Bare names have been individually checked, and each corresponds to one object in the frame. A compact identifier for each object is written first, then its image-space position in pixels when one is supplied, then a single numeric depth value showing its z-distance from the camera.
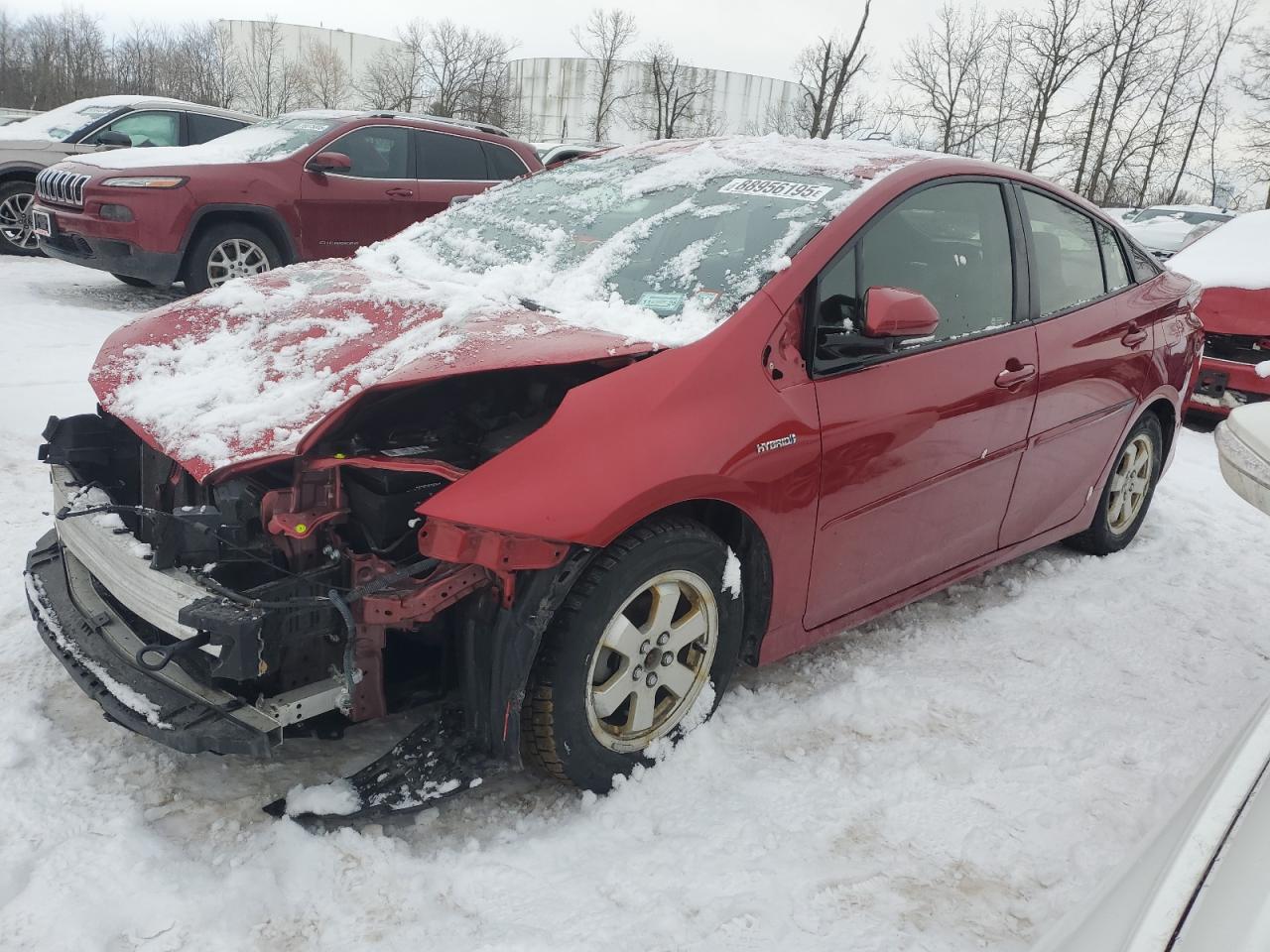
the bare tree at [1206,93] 29.82
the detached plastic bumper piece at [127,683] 2.08
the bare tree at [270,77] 45.47
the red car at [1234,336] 6.90
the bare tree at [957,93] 29.28
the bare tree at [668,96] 36.78
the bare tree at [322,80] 45.50
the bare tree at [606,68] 38.65
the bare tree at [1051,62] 26.55
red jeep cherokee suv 7.11
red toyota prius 2.17
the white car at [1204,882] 1.08
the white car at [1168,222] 16.98
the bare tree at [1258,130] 26.00
